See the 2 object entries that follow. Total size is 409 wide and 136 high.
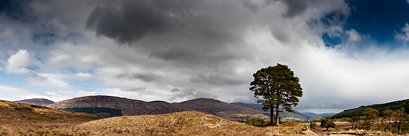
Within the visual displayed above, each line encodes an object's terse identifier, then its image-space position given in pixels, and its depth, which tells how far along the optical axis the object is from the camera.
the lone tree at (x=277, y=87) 41.71
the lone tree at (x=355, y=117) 106.61
